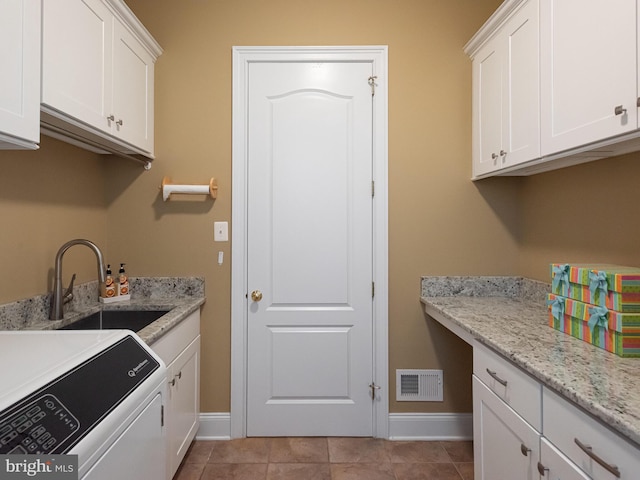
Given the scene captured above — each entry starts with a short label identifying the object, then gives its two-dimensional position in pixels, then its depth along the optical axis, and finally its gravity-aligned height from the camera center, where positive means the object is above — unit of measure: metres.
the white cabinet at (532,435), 0.85 -0.55
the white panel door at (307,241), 2.21 +0.01
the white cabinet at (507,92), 1.57 +0.76
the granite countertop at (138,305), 1.50 -0.33
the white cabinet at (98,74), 1.31 +0.74
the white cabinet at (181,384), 1.65 -0.73
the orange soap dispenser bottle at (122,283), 2.07 -0.24
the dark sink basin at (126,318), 1.91 -0.41
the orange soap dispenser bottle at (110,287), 2.00 -0.25
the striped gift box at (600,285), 1.14 -0.14
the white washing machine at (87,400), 0.72 -0.37
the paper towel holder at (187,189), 2.13 +0.32
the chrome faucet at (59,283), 1.64 -0.19
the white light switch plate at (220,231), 2.22 +0.07
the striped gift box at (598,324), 1.14 -0.28
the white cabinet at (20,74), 1.07 +0.53
